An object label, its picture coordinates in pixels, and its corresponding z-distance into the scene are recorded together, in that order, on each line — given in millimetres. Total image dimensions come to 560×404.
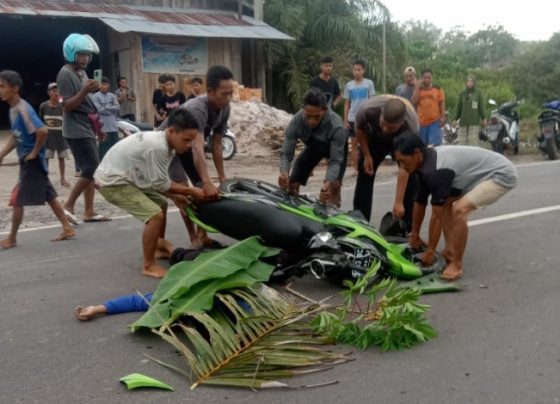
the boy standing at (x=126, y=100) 16422
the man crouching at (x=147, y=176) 5359
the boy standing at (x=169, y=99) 12219
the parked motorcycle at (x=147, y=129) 13803
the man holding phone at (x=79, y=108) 7230
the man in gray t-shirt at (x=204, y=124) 5879
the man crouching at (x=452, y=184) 5168
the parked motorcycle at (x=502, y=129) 14570
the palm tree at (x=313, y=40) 19609
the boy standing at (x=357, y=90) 11297
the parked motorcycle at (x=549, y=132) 14055
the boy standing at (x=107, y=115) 11617
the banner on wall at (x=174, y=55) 17344
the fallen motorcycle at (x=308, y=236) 4867
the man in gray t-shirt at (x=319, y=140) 5998
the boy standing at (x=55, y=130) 11078
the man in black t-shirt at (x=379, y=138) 5961
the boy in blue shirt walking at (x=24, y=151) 6559
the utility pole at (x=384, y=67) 19828
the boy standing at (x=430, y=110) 11500
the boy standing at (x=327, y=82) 10398
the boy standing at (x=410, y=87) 11492
